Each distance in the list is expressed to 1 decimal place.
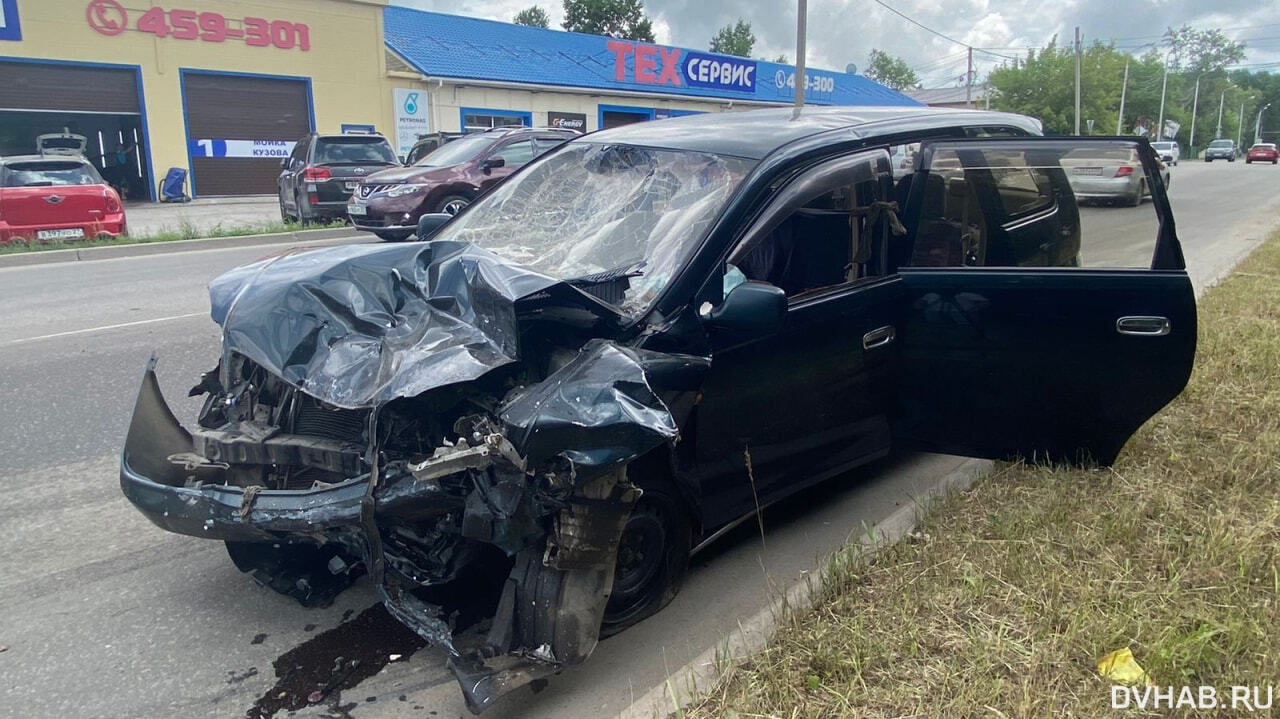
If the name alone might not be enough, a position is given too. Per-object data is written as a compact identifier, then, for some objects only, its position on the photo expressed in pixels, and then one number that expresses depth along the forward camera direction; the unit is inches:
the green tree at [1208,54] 4114.2
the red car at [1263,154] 2242.9
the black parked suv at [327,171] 618.2
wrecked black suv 101.7
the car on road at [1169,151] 1867.6
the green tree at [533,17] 2704.2
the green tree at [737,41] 3201.3
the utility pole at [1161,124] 2913.4
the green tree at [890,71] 4287.4
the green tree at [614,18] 2529.5
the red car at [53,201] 509.0
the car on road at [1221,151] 2519.7
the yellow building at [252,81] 847.7
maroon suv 506.9
